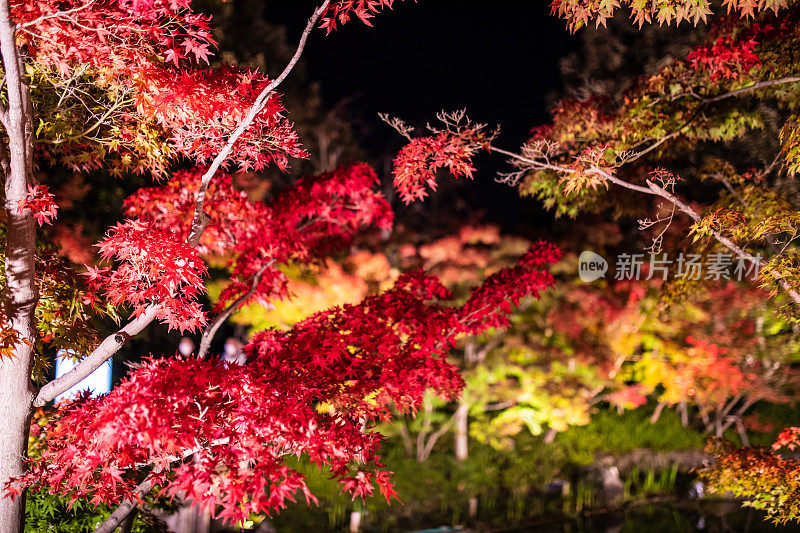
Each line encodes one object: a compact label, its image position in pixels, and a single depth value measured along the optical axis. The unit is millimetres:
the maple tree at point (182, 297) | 2402
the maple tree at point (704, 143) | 3391
